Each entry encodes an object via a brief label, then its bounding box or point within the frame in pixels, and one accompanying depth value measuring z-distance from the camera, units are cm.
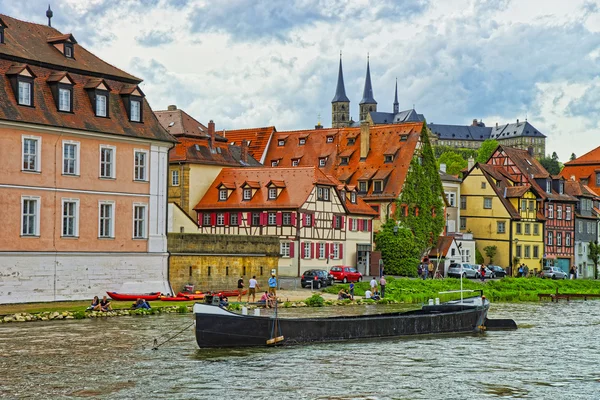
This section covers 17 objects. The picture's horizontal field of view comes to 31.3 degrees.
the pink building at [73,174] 5034
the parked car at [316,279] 6825
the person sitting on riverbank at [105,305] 4884
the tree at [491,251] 9838
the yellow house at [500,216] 9831
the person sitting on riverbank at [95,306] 4866
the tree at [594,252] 10994
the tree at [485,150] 18698
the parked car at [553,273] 9369
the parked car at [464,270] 8612
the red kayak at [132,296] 5378
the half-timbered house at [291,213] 7631
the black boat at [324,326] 3759
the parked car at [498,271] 9188
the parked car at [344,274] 7356
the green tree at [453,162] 16562
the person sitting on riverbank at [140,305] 5059
